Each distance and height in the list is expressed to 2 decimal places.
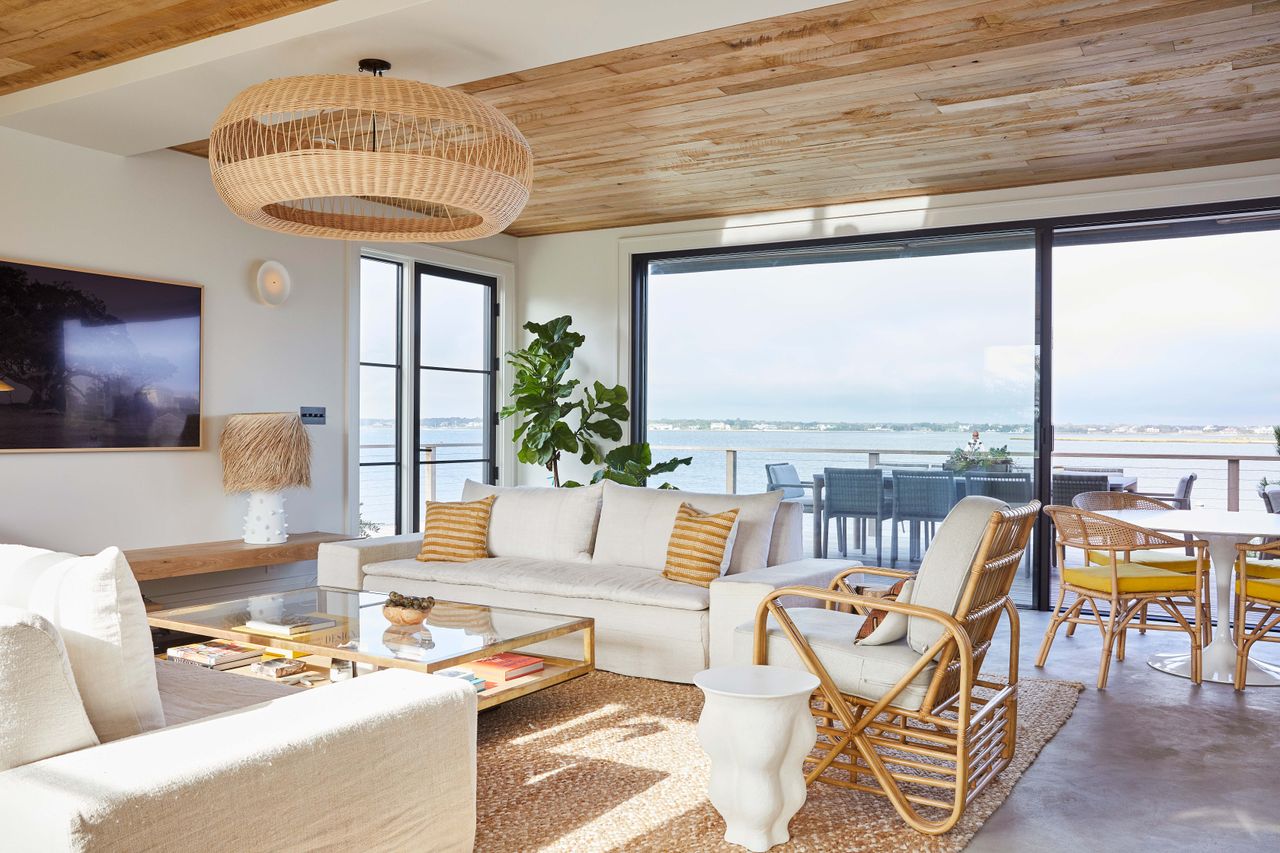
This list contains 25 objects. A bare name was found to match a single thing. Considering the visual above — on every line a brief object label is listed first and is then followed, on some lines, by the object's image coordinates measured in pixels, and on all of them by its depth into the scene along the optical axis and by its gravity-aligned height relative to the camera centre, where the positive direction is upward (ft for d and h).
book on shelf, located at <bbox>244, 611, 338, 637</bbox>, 11.70 -2.43
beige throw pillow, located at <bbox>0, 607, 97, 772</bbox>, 5.50 -1.55
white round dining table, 14.10 -1.97
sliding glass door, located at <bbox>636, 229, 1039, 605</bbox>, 20.04 +1.08
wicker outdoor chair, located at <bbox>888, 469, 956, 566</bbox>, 20.49 -1.50
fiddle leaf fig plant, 22.94 +0.35
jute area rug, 8.75 -3.61
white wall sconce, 18.54 +2.59
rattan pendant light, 9.30 +2.60
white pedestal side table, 8.38 -2.78
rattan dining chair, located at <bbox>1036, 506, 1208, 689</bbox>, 14.35 -2.20
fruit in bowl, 12.05 -2.27
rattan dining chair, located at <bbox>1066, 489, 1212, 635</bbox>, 17.07 -1.33
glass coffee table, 10.75 -2.46
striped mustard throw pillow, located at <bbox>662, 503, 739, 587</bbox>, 14.49 -1.79
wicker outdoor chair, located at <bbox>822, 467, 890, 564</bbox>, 21.01 -1.57
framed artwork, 15.02 +0.95
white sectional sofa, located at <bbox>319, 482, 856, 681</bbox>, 13.78 -2.26
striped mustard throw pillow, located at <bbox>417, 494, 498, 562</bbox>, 16.75 -1.85
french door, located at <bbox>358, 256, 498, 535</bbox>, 21.63 +0.83
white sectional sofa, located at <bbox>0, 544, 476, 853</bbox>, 5.44 -2.01
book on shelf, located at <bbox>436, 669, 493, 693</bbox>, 11.19 -2.92
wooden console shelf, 15.42 -2.20
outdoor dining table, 21.67 -1.57
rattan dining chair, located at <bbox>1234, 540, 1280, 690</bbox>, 13.97 -2.39
